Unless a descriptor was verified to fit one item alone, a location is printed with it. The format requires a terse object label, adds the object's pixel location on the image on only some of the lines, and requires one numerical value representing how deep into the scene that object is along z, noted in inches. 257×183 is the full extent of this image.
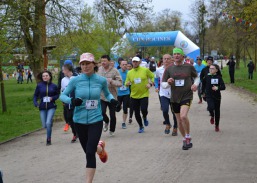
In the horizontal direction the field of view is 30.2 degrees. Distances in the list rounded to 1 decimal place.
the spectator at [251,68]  1511.0
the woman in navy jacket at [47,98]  421.7
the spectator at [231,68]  1385.3
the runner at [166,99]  449.7
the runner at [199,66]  739.3
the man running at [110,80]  449.4
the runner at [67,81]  412.8
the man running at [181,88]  362.3
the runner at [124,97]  515.2
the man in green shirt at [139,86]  468.1
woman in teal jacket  245.4
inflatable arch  1530.5
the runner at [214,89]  459.5
